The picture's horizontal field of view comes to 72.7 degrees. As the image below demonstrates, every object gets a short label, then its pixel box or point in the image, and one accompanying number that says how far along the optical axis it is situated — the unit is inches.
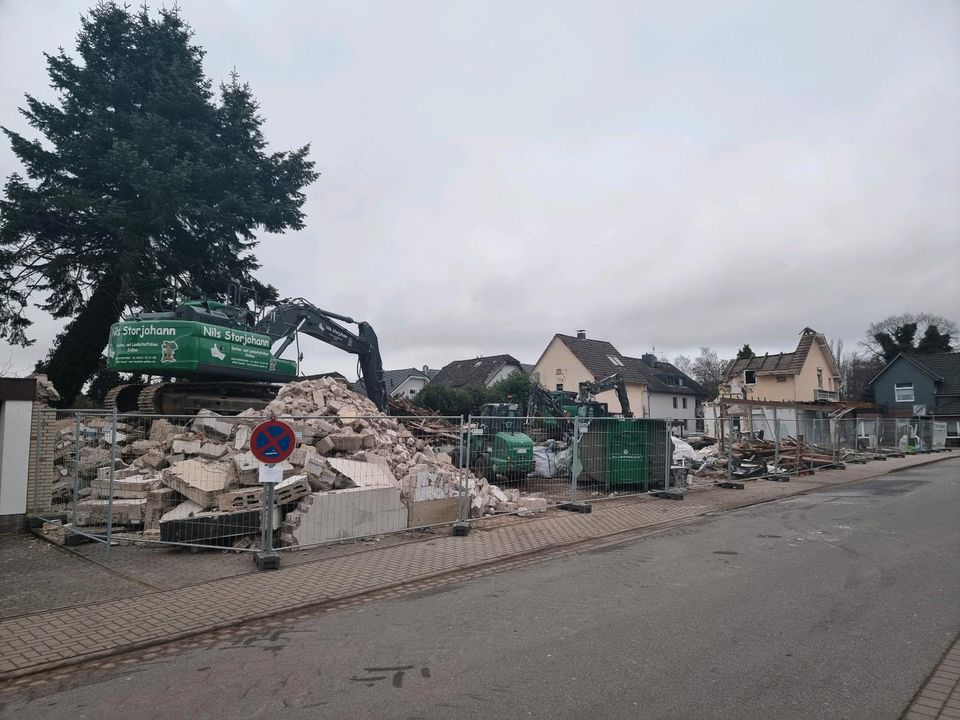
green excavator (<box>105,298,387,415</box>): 679.1
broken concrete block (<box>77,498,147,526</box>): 395.5
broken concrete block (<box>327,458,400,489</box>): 386.0
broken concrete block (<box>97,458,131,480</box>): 431.8
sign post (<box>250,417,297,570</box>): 303.1
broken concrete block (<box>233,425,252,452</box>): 442.0
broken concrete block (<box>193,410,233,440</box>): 496.4
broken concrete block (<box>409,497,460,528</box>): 407.2
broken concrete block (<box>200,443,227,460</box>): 449.1
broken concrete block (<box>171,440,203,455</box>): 454.9
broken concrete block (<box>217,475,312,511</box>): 352.8
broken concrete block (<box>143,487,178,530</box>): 376.2
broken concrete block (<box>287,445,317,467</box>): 390.6
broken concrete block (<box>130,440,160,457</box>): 510.6
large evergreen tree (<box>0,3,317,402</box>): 1027.3
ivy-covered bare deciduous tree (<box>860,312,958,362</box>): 2544.3
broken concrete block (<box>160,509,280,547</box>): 343.3
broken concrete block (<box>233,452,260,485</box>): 373.7
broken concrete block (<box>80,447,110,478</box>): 437.1
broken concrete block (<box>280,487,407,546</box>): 352.2
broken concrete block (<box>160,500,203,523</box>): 351.6
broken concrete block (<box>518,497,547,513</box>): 474.6
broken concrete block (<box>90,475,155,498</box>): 410.3
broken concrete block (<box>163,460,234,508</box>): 356.8
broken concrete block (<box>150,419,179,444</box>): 514.1
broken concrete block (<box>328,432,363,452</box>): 436.1
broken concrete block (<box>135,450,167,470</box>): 461.7
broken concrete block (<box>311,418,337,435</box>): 443.8
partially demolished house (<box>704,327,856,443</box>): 1959.9
